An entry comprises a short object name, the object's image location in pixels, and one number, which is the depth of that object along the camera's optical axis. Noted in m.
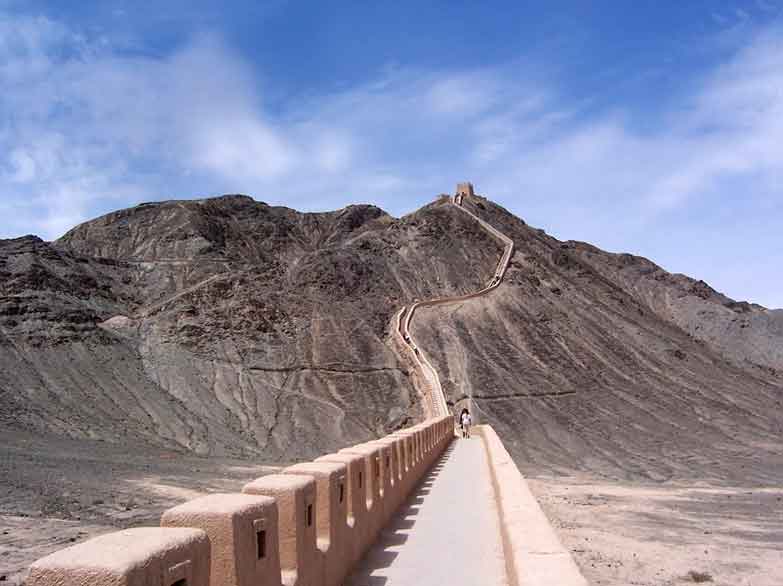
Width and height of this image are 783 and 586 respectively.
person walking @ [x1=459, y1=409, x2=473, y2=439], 29.02
